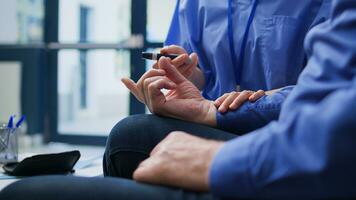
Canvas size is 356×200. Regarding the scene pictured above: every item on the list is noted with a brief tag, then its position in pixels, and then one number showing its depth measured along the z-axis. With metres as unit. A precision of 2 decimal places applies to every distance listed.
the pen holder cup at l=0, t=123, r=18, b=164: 1.57
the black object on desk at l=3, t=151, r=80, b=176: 1.33
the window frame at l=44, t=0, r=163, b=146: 3.98
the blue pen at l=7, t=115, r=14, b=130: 1.60
